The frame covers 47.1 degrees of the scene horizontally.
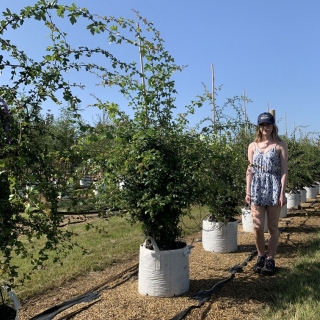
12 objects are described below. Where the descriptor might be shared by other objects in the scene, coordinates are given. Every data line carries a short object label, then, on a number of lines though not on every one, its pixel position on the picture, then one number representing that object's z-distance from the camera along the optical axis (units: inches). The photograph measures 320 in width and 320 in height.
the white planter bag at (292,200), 344.8
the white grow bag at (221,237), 185.3
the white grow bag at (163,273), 126.5
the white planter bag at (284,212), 296.7
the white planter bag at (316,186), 493.4
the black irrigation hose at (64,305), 116.9
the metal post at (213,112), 148.0
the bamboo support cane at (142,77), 126.8
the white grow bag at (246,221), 238.5
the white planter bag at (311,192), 480.4
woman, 152.6
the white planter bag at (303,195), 402.1
